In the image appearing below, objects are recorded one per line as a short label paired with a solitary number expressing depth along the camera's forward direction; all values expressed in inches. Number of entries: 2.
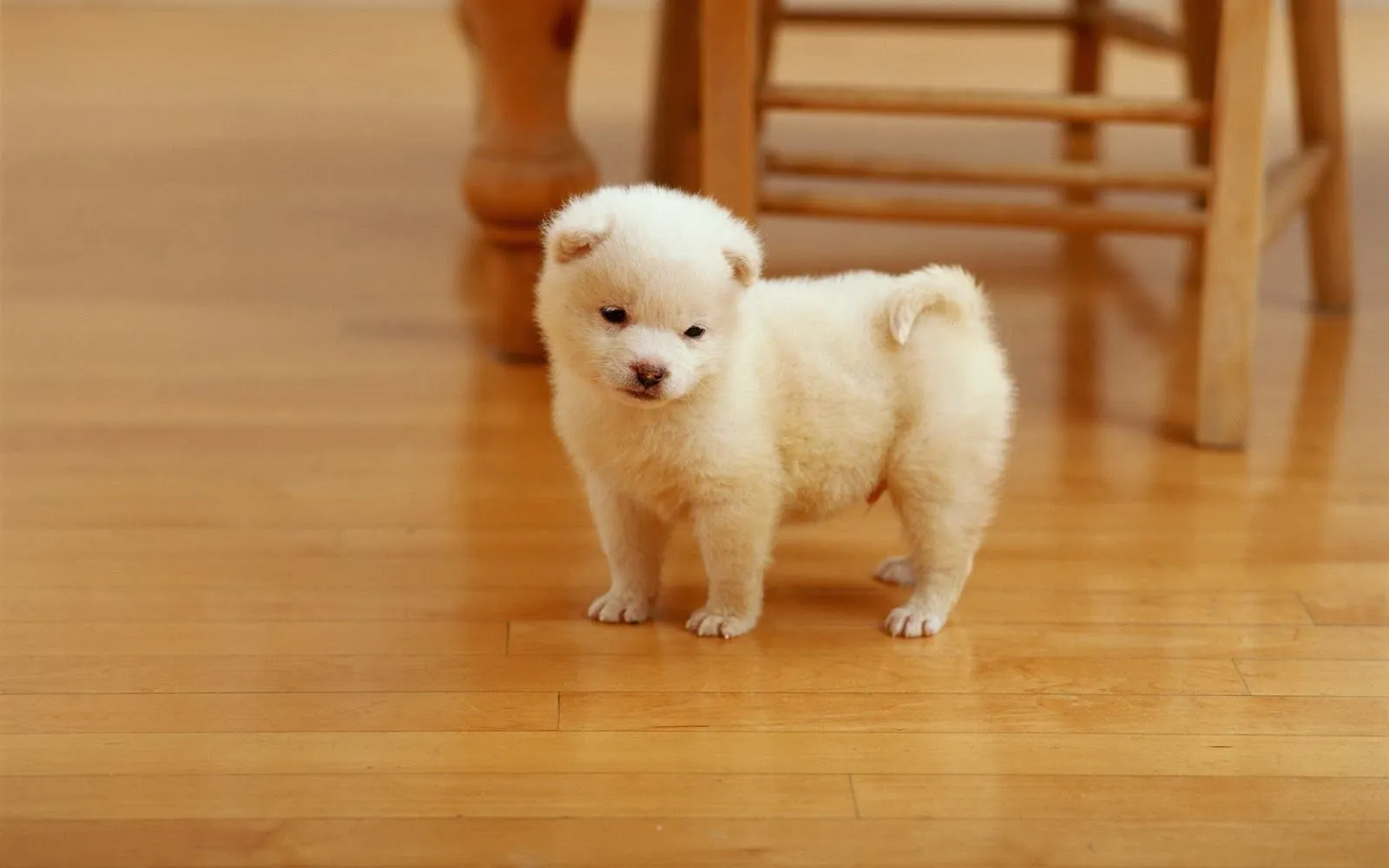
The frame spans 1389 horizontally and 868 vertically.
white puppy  107.5
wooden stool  120.9
